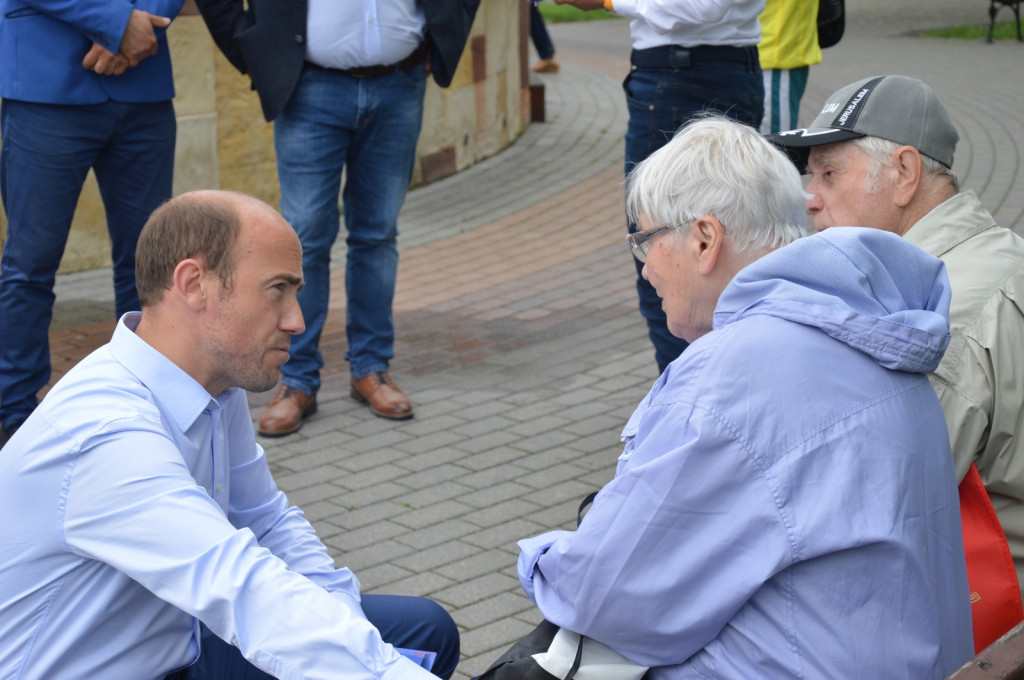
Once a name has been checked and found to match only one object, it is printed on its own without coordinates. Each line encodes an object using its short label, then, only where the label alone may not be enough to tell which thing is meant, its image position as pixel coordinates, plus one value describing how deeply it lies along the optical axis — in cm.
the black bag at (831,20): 580
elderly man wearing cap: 229
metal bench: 1488
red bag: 203
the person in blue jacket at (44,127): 426
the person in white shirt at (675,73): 418
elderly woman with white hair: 174
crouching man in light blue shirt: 177
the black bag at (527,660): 192
